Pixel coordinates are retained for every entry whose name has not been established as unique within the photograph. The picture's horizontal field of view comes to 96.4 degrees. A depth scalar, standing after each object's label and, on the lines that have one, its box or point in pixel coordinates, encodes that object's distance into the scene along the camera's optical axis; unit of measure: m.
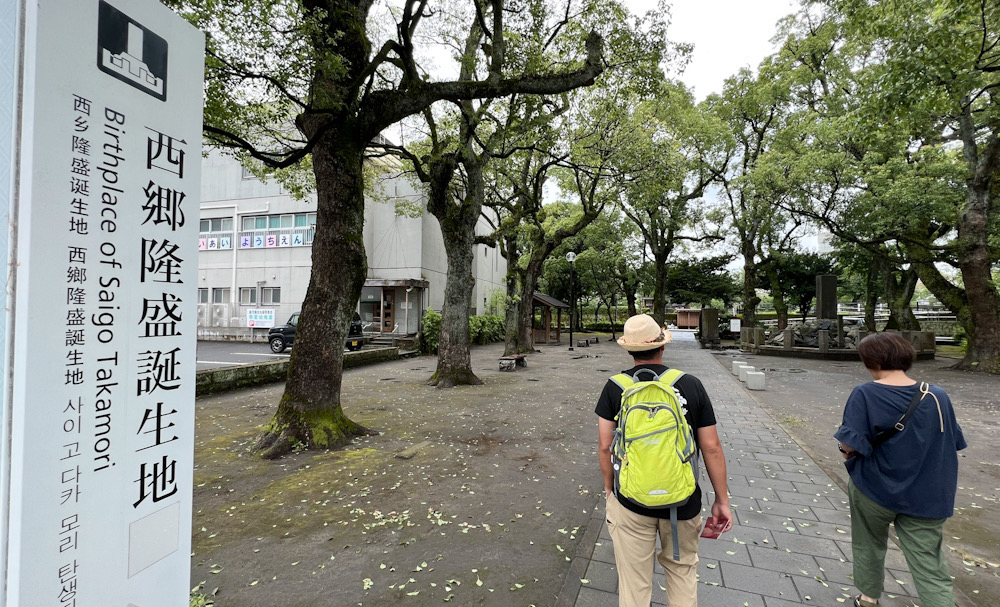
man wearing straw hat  2.26
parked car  17.98
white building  23.25
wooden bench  14.23
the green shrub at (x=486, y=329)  24.11
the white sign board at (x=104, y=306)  1.39
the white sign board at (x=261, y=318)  23.50
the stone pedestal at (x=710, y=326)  25.31
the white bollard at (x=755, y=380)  11.00
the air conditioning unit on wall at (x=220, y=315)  24.50
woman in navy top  2.39
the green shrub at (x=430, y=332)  19.16
